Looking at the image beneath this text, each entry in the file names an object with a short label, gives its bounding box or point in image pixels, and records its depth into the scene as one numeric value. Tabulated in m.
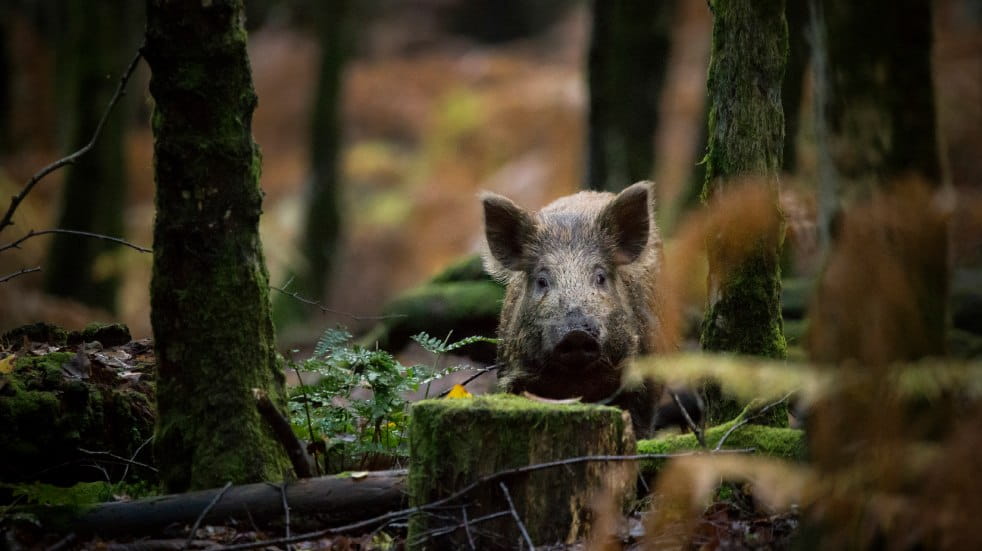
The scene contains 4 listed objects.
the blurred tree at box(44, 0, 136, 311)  32.47
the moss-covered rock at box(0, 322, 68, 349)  14.72
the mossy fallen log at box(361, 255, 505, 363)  23.27
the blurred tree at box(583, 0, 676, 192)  28.02
